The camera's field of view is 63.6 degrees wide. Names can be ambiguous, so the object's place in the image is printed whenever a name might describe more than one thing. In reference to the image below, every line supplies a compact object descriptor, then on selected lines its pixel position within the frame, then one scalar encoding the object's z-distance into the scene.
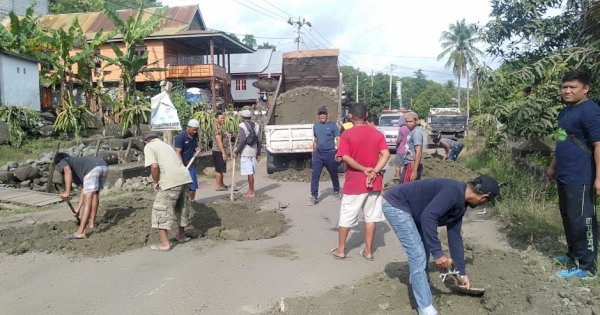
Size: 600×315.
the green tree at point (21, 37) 18.89
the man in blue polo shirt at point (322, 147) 8.79
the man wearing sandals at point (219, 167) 10.60
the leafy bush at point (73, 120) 16.44
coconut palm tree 57.66
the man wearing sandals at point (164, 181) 6.05
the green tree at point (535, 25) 6.95
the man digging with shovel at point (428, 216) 3.57
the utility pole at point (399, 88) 68.19
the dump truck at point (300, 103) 12.37
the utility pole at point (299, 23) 40.22
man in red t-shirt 5.52
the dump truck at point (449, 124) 25.38
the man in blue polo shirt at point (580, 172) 4.40
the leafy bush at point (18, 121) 14.74
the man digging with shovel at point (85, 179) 6.59
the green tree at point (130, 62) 18.75
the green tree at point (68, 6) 39.00
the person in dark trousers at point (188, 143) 8.26
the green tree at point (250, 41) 81.69
